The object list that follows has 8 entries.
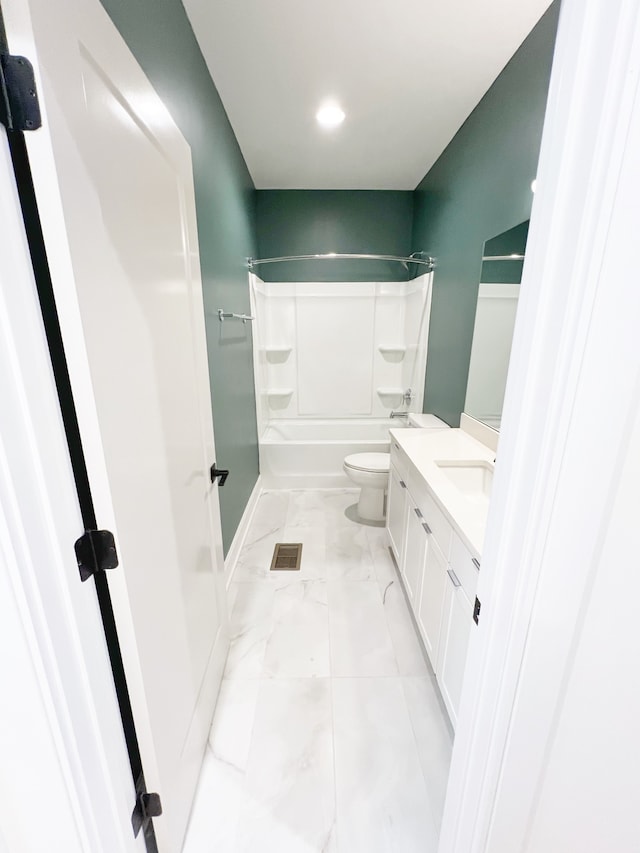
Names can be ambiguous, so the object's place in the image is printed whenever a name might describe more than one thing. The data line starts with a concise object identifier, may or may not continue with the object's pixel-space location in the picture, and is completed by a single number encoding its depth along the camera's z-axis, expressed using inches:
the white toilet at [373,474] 103.9
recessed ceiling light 81.2
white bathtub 130.9
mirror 67.5
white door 22.5
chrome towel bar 81.7
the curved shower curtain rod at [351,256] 113.8
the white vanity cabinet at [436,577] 46.2
